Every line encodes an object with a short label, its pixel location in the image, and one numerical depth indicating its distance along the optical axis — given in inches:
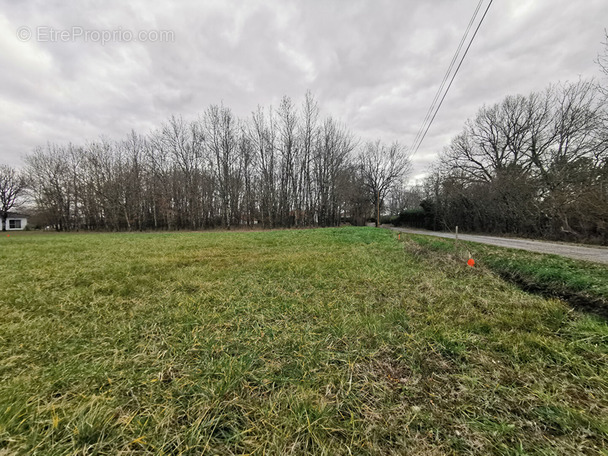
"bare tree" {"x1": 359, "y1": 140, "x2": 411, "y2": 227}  1274.6
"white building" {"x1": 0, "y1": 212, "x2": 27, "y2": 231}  1674.8
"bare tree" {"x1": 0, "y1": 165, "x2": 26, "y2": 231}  1203.9
